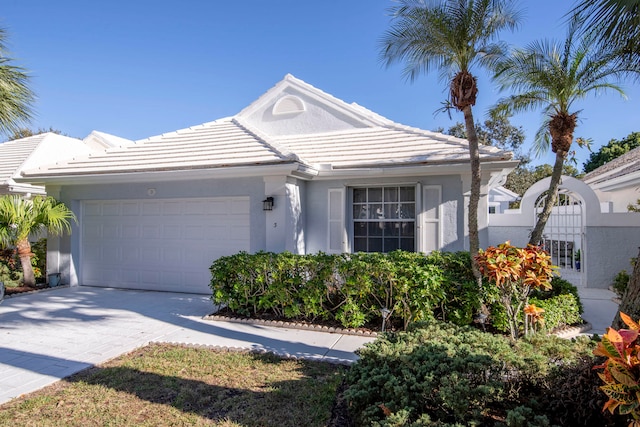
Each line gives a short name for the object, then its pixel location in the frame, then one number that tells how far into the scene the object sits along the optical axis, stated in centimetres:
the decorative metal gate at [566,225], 1252
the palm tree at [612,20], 337
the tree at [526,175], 3288
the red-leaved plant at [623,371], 199
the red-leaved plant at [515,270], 506
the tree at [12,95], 679
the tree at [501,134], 3172
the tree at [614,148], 3612
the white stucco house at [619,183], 1322
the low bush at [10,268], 1063
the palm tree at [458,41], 644
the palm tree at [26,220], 1004
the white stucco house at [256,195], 896
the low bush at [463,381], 293
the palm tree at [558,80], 703
